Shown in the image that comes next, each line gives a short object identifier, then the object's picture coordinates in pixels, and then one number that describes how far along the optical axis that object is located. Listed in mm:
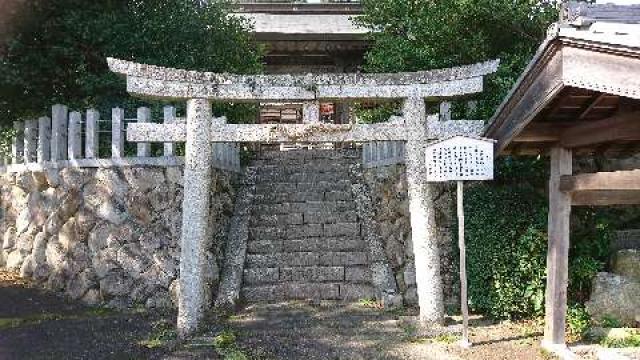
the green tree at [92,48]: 10070
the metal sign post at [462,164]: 6352
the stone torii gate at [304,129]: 6969
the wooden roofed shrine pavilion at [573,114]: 4082
